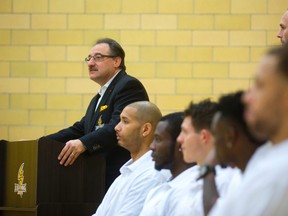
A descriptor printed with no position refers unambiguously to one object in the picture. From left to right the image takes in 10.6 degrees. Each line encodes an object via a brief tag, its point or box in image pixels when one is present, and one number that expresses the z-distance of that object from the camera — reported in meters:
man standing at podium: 9.82
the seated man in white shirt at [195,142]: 6.54
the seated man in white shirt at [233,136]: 5.13
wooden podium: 9.80
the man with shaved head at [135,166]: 8.79
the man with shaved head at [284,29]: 8.60
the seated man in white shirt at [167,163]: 7.34
